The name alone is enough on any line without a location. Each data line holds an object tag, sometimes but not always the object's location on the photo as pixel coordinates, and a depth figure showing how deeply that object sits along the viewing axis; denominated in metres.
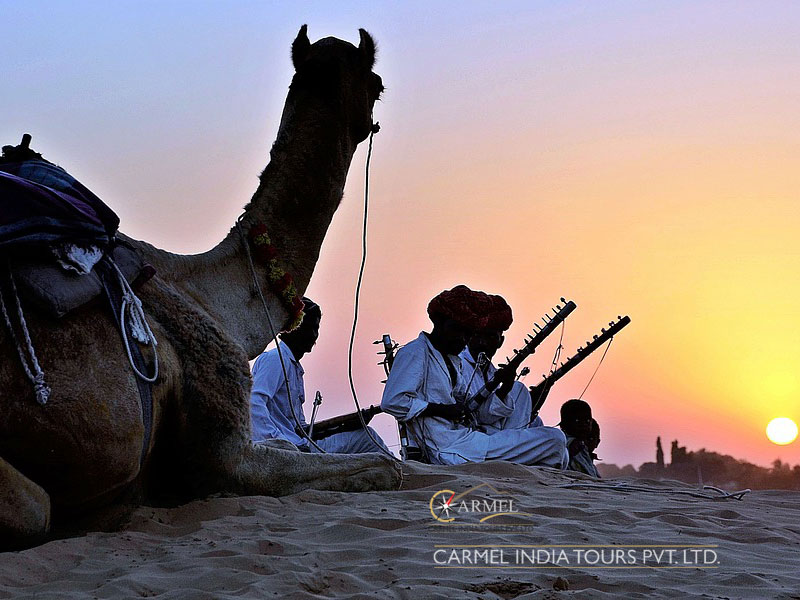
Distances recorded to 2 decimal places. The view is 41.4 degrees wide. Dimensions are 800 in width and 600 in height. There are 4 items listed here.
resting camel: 4.12
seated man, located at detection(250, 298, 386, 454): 9.41
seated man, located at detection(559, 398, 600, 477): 10.65
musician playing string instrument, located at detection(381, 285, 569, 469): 8.86
